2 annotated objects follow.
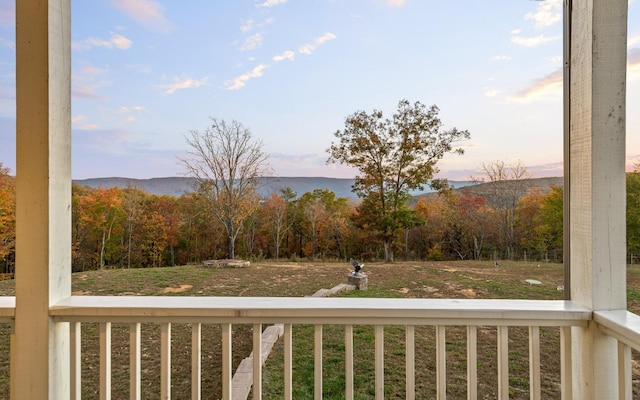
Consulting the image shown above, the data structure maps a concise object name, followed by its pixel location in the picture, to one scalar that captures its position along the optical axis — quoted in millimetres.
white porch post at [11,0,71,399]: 1177
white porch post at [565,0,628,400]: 1149
